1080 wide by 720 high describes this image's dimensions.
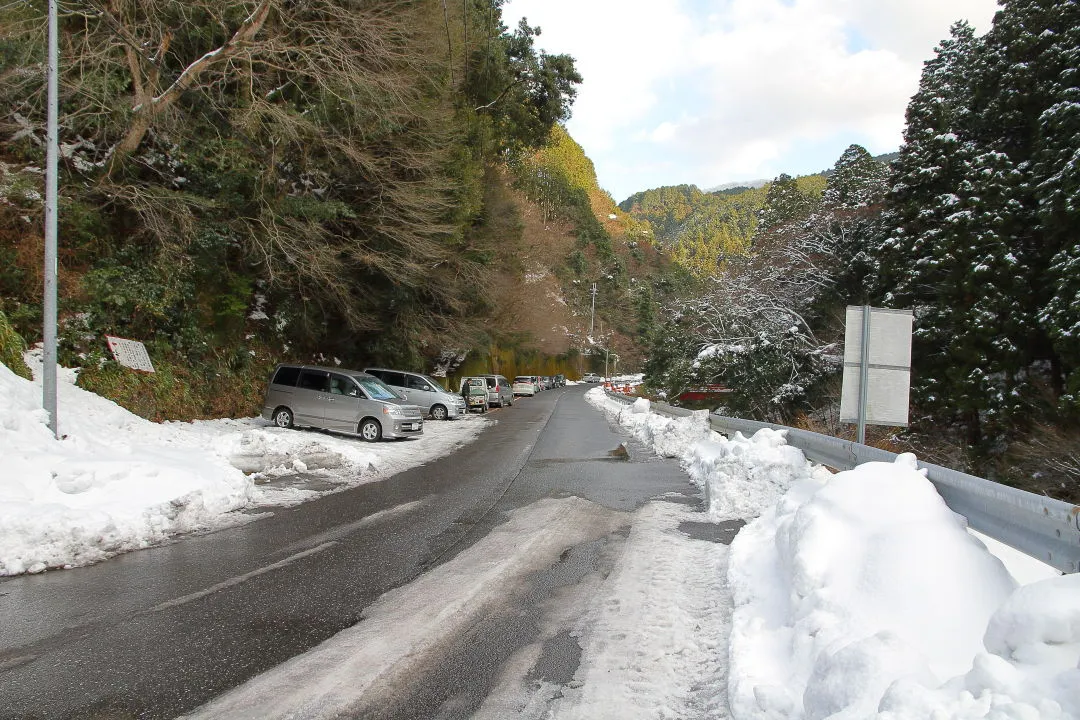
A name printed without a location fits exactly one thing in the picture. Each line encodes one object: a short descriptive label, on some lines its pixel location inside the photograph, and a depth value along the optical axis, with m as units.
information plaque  15.29
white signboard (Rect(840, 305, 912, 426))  7.97
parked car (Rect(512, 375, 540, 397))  56.00
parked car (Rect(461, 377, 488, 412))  33.59
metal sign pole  7.94
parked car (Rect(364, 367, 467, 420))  26.14
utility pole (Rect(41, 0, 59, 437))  9.27
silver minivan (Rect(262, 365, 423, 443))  17.16
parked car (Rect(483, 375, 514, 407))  37.25
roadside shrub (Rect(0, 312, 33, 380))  11.96
